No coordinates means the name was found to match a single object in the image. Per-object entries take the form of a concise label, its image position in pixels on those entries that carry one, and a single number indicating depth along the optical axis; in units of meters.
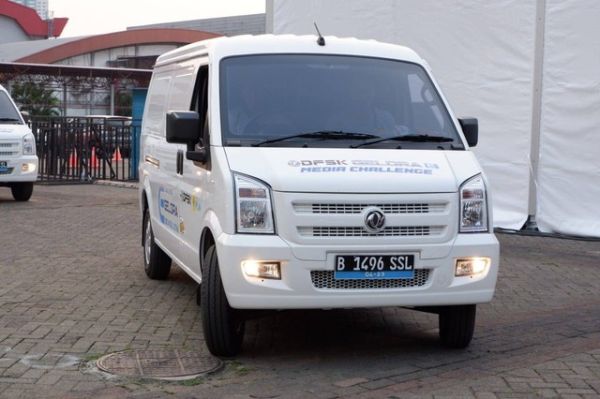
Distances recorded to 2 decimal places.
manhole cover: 6.29
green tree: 51.44
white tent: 13.37
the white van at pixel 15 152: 17.67
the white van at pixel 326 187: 6.25
